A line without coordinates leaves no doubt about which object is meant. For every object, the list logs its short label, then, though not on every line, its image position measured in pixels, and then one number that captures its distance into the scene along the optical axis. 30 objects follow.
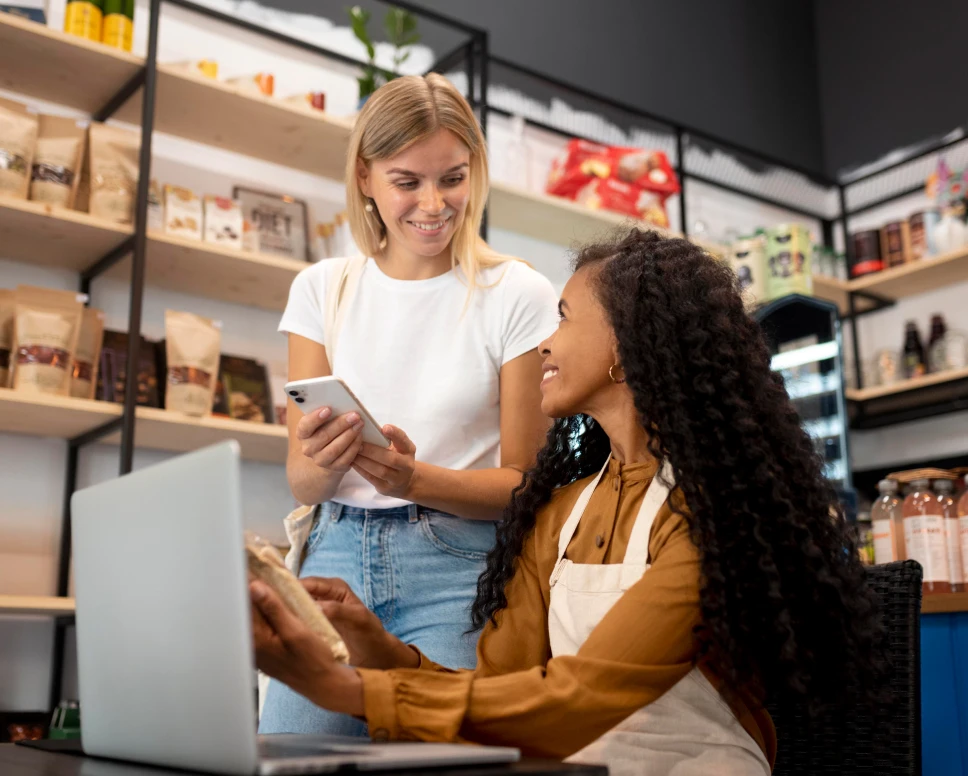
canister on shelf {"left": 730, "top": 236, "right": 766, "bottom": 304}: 4.10
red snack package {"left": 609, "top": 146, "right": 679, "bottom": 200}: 3.81
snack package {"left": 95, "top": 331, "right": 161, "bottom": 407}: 2.66
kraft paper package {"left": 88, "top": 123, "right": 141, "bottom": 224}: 2.65
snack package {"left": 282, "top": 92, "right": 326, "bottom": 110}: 3.03
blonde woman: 1.46
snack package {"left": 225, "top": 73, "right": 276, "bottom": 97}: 2.92
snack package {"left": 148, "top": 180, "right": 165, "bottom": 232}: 2.82
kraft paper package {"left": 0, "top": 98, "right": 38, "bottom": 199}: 2.53
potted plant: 3.14
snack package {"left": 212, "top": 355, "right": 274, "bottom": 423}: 2.86
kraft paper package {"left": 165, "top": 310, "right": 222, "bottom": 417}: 2.67
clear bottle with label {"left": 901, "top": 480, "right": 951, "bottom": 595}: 1.87
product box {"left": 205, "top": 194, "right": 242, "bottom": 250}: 2.88
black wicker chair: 1.24
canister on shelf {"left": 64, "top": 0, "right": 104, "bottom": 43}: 2.75
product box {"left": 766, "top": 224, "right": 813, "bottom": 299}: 4.07
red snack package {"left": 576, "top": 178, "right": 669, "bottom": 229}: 3.77
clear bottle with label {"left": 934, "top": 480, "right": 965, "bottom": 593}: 1.89
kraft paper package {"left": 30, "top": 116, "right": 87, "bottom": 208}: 2.61
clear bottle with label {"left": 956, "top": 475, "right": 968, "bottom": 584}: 1.90
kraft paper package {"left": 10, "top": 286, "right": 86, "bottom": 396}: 2.47
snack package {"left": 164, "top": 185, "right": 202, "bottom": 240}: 2.80
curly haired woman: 0.96
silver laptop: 0.68
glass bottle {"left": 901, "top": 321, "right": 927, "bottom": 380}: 4.25
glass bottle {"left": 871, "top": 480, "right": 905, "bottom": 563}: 2.03
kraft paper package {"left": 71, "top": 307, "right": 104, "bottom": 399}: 2.60
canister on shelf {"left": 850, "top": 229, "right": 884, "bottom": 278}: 4.46
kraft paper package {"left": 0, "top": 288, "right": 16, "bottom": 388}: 2.54
